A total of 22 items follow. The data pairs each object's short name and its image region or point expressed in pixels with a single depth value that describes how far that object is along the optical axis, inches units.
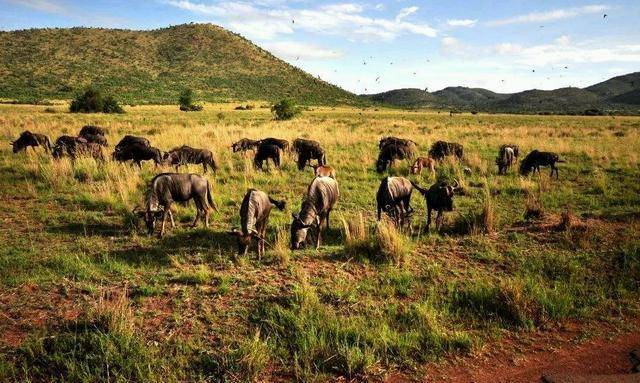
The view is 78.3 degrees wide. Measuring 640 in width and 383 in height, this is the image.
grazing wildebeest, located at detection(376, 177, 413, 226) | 393.4
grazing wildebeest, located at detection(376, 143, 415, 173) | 698.2
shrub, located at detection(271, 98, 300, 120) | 1802.4
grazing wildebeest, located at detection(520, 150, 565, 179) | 663.8
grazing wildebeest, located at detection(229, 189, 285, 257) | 318.7
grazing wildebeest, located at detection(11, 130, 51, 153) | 727.7
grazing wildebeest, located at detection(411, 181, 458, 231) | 390.6
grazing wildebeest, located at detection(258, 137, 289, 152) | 742.2
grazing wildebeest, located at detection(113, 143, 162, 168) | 641.6
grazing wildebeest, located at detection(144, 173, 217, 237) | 372.8
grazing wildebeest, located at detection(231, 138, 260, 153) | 802.8
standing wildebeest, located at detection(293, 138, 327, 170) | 702.6
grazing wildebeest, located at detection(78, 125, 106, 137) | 890.1
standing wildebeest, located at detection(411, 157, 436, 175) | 680.4
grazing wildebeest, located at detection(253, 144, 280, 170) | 689.0
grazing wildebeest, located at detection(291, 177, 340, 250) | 336.5
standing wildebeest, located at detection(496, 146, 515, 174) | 707.4
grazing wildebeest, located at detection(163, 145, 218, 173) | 647.8
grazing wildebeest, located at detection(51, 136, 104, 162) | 663.8
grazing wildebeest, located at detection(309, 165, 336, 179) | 474.0
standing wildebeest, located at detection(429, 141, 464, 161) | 794.2
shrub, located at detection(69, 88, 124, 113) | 1833.2
